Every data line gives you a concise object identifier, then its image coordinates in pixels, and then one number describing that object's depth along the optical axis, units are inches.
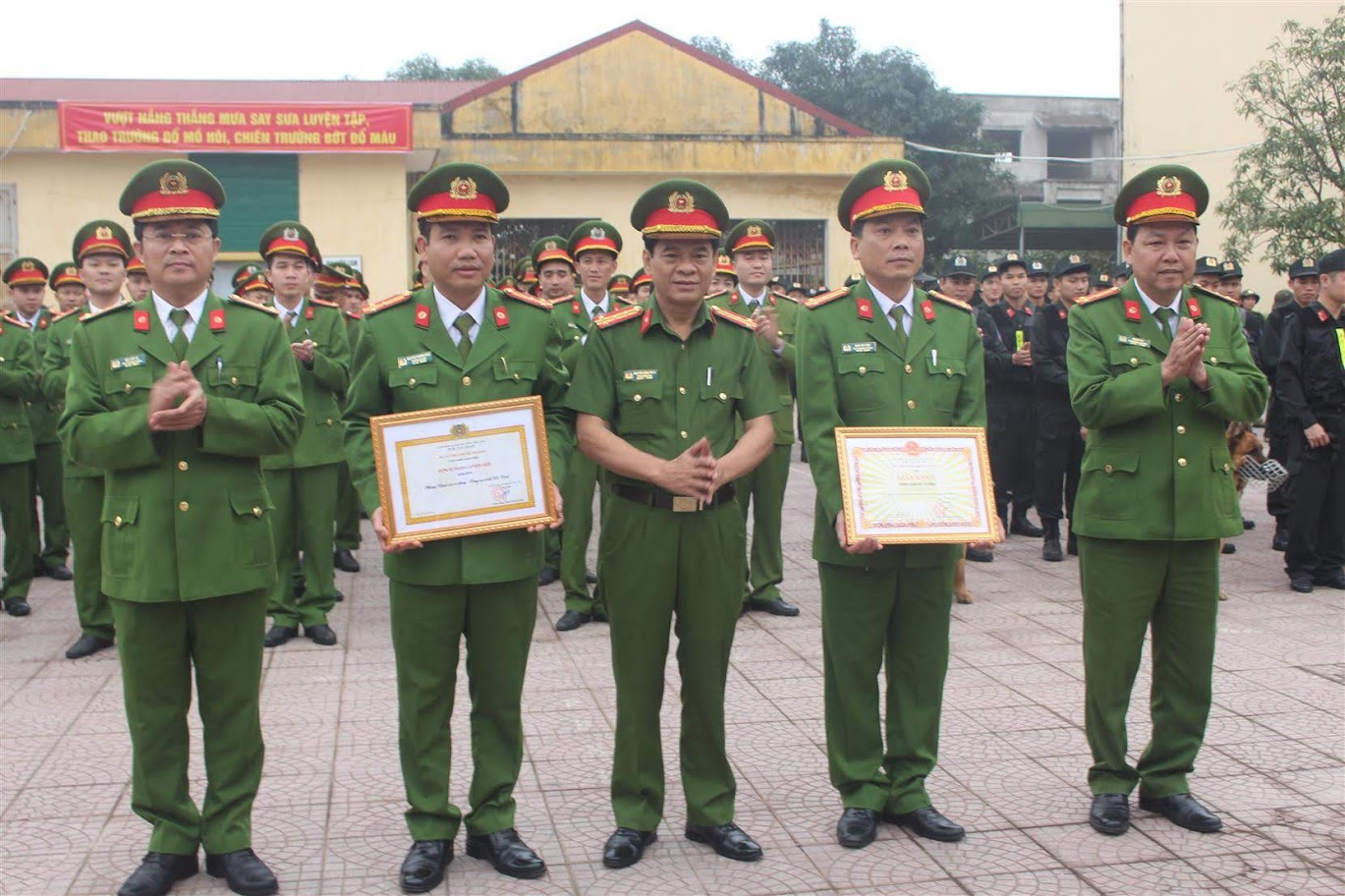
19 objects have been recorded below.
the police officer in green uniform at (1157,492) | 176.7
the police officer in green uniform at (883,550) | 173.8
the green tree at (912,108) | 1437.0
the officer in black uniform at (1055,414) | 372.2
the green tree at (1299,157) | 673.6
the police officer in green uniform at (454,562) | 161.0
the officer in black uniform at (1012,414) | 413.4
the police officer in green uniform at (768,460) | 305.3
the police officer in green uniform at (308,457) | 287.0
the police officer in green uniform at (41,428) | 335.0
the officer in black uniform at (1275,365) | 376.5
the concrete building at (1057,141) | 1652.3
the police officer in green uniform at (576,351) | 301.4
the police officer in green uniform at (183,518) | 155.2
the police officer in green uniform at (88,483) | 273.7
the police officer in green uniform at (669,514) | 166.4
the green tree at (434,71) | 2059.5
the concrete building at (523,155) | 810.8
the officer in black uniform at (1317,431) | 332.2
